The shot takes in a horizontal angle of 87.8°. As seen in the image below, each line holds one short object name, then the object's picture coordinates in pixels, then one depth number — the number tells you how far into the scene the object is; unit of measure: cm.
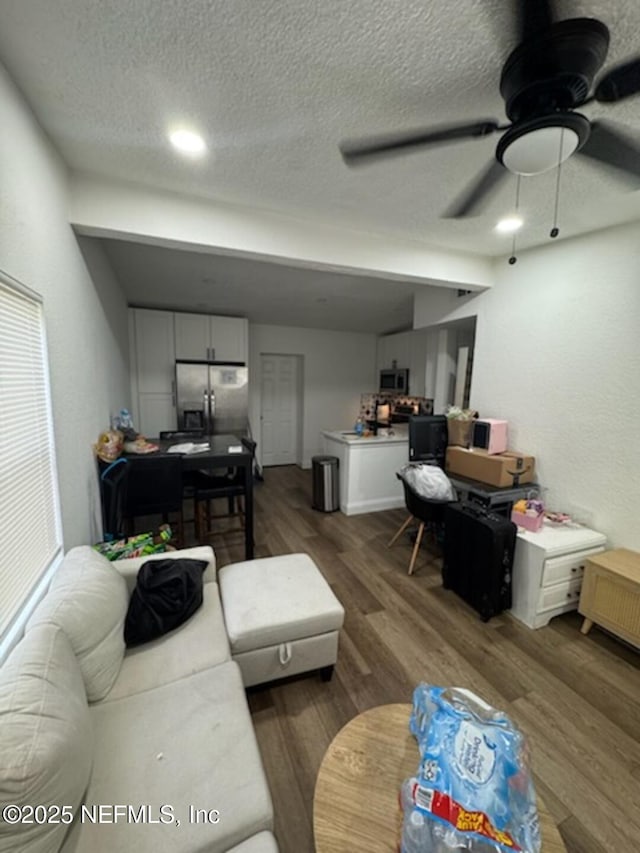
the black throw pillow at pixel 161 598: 142
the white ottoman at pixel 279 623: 153
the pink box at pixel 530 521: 236
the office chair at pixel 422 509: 274
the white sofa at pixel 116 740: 76
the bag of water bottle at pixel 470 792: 77
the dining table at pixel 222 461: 255
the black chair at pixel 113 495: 224
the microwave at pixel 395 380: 541
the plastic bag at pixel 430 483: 277
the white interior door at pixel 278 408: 598
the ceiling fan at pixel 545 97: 97
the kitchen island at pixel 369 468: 399
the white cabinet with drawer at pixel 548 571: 216
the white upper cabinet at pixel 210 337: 466
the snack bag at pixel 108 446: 227
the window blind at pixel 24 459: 118
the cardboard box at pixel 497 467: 275
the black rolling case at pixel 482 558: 222
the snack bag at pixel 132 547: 195
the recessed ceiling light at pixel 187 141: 151
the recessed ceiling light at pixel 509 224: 227
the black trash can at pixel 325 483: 399
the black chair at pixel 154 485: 246
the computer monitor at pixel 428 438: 316
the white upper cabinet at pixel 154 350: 445
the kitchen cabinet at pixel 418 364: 515
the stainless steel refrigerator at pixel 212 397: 456
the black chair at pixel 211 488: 292
